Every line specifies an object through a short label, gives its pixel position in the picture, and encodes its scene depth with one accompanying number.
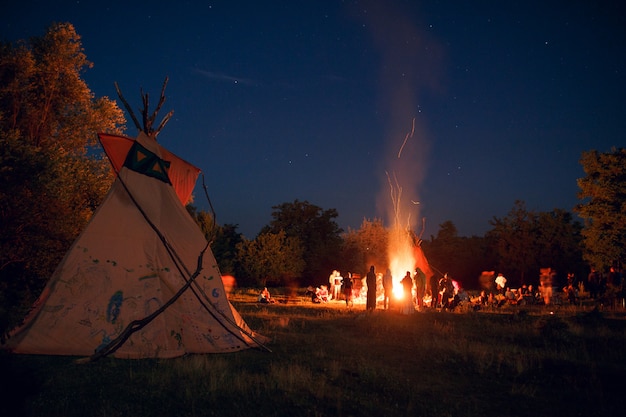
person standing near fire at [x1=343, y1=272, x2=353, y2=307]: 24.34
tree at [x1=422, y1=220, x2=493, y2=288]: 53.62
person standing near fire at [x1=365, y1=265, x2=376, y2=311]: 20.28
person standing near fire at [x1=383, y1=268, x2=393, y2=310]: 21.08
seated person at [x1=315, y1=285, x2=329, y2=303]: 27.77
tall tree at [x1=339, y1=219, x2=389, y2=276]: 54.84
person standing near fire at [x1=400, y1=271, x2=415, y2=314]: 18.61
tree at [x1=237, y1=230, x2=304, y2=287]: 41.69
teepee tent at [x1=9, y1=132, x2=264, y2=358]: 8.12
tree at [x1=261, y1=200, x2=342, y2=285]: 50.84
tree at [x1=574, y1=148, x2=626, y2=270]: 29.69
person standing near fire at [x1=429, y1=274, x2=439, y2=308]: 22.05
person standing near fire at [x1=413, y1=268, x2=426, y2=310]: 22.06
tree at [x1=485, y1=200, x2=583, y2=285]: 44.00
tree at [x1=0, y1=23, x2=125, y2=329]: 14.98
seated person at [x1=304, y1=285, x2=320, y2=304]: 27.20
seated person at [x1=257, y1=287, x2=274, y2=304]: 24.88
